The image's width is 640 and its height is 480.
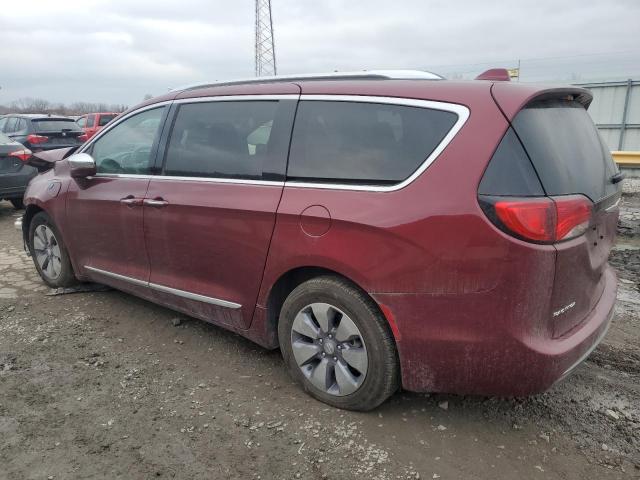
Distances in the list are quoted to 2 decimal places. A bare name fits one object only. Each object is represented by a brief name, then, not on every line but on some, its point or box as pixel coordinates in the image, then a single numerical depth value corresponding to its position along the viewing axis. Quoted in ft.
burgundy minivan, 7.41
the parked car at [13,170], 27.40
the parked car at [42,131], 38.84
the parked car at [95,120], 59.77
